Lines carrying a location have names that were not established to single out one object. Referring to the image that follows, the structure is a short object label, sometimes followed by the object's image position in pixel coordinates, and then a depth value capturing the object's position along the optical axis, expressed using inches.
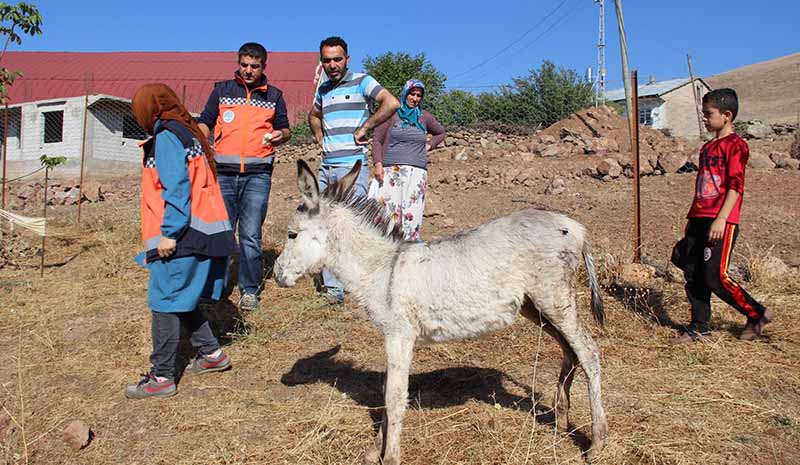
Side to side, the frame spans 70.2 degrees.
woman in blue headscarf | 228.2
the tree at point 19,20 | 287.1
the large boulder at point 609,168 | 517.6
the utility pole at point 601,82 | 1280.4
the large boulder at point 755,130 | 802.8
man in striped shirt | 207.9
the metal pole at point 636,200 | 251.2
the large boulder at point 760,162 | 498.6
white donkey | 128.3
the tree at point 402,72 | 1179.9
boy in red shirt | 180.1
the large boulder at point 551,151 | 637.2
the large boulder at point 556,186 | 477.7
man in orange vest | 216.8
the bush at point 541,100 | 1161.4
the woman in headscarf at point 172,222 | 153.3
